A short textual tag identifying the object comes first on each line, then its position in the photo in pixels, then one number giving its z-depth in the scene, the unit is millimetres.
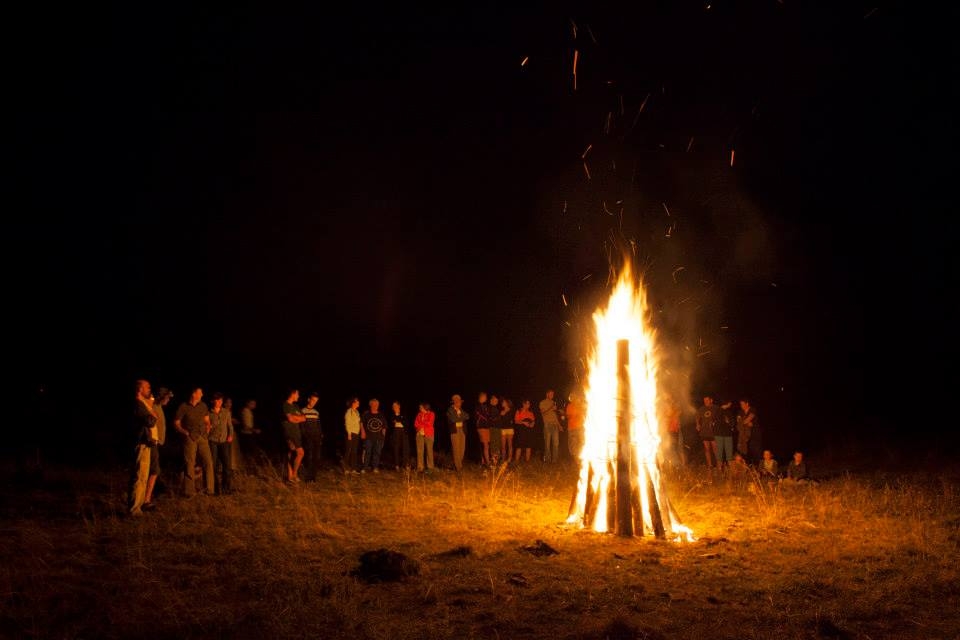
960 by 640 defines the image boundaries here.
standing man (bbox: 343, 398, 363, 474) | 15562
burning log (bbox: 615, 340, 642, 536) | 9539
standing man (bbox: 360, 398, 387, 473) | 15953
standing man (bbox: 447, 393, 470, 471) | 16531
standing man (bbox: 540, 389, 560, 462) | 18984
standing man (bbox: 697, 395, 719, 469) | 16969
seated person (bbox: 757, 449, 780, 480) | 14477
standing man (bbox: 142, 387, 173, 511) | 10805
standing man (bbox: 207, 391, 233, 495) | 12406
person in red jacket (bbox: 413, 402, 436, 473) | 16375
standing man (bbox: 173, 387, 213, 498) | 11570
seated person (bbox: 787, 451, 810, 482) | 14227
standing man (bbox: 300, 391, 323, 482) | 14367
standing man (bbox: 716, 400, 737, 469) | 16797
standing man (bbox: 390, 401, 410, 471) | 16578
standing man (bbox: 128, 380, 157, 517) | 10281
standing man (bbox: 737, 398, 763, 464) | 16562
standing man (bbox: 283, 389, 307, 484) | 13938
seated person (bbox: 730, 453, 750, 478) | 14773
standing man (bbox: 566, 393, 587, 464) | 18453
